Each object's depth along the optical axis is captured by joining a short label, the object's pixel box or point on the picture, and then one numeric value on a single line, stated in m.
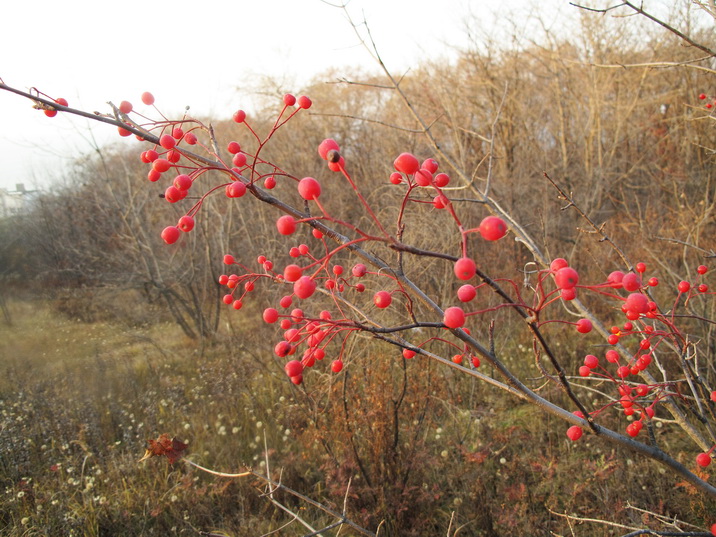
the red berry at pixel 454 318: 0.23
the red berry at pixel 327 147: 0.25
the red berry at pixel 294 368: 0.29
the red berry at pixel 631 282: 0.24
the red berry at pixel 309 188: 0.24
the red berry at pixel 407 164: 0.24
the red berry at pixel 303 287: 0.24
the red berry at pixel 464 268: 0.21
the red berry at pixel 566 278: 0.23
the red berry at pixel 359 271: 0.30
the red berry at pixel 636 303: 0.25
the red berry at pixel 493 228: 0.21
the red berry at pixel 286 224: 0.25
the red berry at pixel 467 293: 0.23
